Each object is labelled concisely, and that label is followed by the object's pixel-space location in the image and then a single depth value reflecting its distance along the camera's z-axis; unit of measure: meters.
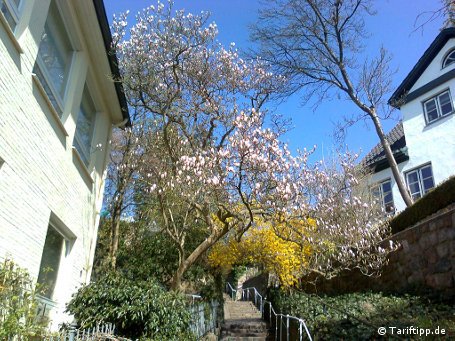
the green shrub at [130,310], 6.70
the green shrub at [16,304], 3.72
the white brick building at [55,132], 4.69
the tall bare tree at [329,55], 16.05
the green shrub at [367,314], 6.97
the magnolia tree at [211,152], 9.48
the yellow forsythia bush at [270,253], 13.26
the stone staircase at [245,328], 13.29
